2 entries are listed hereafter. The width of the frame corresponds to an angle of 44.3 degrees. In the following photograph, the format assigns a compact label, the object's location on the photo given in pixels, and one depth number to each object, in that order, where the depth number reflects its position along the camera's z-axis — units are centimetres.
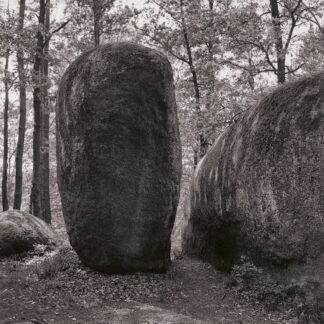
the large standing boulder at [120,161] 820
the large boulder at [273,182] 657
